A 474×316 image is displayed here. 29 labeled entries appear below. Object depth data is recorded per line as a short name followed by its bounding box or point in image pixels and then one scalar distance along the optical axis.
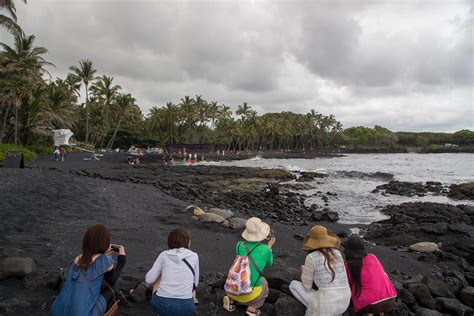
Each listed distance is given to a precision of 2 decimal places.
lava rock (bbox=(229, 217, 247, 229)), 10.06
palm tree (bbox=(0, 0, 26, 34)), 23.00
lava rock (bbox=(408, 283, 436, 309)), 5.41
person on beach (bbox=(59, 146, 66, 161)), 32.68
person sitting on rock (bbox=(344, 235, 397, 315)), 4.23
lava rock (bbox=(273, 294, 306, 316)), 4.39
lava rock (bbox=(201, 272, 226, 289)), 5.13
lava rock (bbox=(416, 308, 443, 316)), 4.95
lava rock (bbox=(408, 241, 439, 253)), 9.88
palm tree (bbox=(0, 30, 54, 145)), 32.50
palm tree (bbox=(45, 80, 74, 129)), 41.06
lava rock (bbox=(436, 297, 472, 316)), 5.38
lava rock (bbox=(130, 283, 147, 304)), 4.62
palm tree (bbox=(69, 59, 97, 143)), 52.03
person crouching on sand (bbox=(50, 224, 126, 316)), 3.24
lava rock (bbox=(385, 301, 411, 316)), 4.83
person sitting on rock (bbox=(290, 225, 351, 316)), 3.89
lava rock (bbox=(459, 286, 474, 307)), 5.96
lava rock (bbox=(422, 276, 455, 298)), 5.95
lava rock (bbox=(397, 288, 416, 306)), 5.28
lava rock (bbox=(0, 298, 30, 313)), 4.23
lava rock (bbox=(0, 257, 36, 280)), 4.95
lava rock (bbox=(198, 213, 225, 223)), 10.46
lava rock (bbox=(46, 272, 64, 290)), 4.76
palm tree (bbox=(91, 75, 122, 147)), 57.69
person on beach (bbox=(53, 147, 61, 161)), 31.38
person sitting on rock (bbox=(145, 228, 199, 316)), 3.72
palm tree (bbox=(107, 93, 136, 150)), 60.78
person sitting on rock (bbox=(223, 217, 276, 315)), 4.21
